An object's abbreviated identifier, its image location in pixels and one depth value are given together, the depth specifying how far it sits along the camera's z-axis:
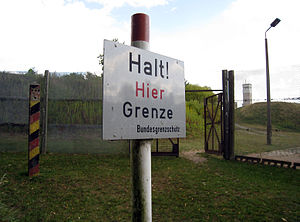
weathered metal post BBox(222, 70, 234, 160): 7.12
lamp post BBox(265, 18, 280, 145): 10.65
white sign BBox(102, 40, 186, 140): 1.26
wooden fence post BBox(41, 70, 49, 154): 7.12
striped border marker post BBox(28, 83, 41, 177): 4.55
